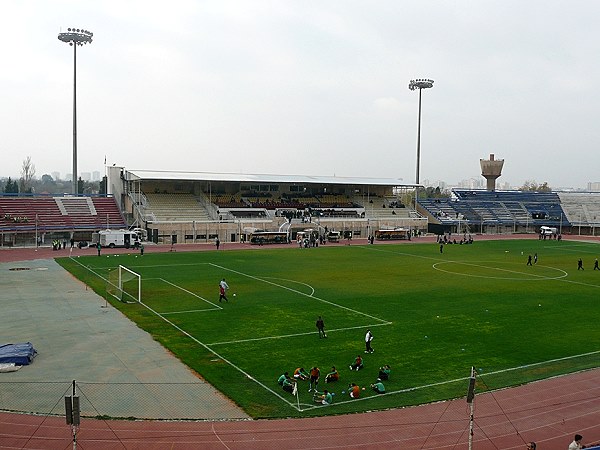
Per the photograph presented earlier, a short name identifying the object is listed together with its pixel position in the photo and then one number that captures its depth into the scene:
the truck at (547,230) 95.12
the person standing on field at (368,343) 24.00
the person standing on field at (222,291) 34.42
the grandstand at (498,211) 99.88
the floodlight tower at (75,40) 80.94
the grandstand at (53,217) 67.75
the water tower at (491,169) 143.00
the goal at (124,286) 35.06
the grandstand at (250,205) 75.38
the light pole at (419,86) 107.81
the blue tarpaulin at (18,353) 21.48
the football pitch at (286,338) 16.64
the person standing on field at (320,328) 26.25
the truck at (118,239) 65.50
